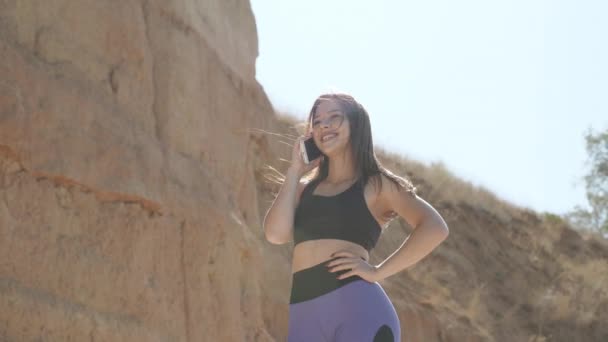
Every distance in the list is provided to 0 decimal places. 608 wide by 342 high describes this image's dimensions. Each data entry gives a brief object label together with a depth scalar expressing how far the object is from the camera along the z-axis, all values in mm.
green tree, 25812
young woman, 3617
